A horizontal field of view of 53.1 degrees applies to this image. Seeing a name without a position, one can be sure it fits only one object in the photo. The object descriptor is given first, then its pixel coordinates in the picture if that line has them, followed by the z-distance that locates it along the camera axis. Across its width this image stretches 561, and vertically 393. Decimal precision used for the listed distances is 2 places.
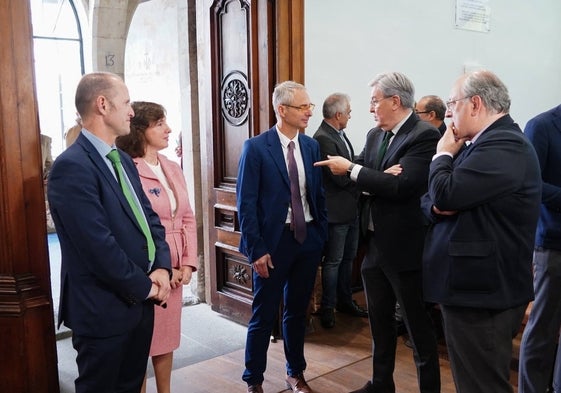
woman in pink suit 2.46
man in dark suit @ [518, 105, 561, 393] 2.48
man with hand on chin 1.87
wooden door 3.61
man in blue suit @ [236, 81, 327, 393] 2.69
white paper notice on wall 5.09
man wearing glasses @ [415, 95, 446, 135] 3.75
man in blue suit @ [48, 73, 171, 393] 1.78
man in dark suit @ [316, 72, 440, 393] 2.39
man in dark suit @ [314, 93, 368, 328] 3.77
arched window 7.88
